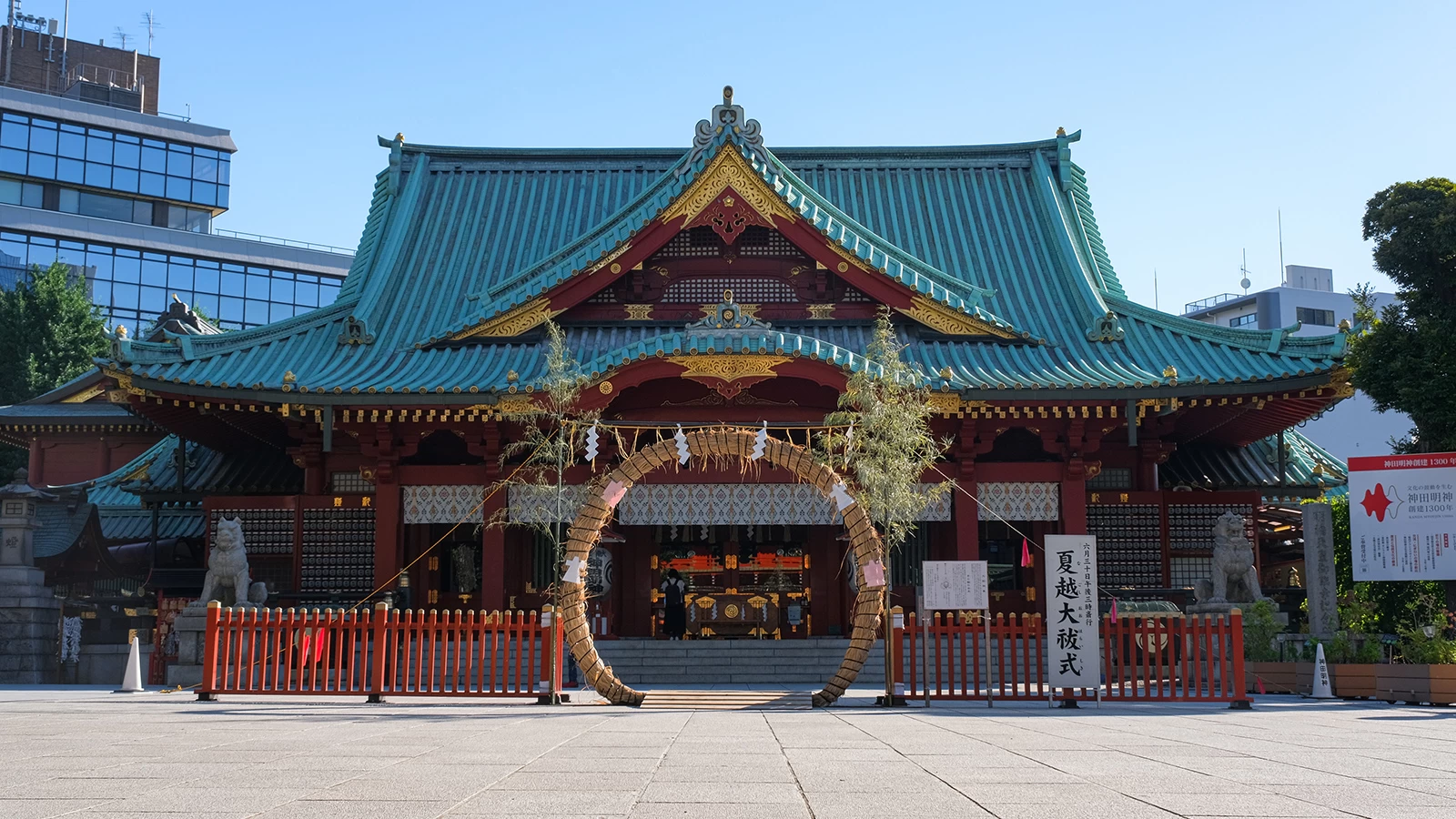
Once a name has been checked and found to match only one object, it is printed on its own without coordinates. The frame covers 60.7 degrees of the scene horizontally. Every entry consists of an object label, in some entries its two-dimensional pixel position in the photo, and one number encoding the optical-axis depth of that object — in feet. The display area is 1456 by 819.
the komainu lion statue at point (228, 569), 65.72
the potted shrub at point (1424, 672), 52.16
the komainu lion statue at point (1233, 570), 66.74
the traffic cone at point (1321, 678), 57.62
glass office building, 188.14
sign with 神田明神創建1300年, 55.72
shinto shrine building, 70.49
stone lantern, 75.00
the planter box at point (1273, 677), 61.36
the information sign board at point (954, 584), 53.88
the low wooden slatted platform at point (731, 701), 52.65
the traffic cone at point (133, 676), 60.49
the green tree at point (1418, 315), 62.54
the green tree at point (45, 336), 134.82
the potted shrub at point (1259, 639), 63.98
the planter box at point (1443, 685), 52.01
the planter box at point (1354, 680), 56.13
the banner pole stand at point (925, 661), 50.42
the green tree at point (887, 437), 57.72
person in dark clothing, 77.36
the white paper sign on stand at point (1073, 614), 51.39
